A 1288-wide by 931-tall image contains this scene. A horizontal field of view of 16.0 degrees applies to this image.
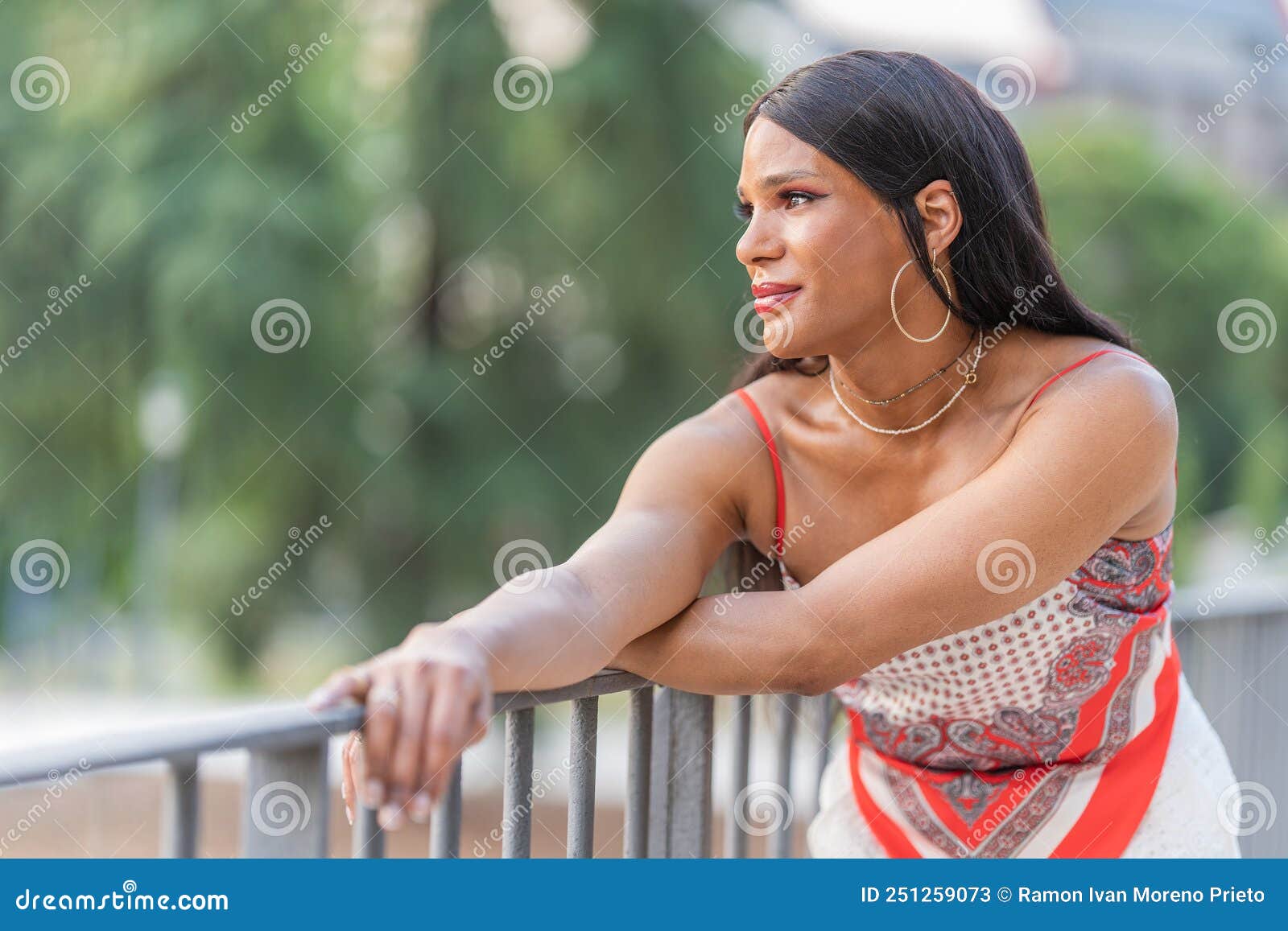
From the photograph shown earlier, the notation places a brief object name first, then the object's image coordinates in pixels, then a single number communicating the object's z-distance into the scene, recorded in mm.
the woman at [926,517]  3532
